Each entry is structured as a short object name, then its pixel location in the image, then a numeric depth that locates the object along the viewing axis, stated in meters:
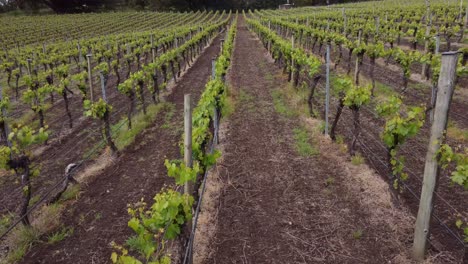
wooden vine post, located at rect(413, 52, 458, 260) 4.30
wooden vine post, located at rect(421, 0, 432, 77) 14.34
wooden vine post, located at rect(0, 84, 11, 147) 8.10
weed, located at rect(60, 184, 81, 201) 7.24
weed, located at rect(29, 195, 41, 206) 7.16
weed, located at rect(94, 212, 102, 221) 6.48
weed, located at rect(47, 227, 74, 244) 5.92
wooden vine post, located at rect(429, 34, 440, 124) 9.64
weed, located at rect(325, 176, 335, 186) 7.19
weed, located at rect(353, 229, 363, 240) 5.52
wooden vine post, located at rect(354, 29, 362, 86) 13.71
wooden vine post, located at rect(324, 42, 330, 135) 9.33
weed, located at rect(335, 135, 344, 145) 8.94
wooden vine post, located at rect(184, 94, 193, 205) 4.42
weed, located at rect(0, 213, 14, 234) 6.28
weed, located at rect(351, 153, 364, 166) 7.81
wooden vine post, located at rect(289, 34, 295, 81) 13.88
